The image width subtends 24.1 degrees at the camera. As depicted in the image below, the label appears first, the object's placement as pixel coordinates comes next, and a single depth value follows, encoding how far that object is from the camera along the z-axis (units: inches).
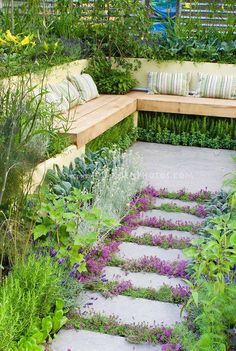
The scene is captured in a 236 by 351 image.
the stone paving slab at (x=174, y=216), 185.0
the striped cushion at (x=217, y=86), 295.3
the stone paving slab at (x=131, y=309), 126.1
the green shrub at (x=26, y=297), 104.3
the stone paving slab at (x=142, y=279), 141.5
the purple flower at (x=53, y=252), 140.7
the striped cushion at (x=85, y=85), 264.7
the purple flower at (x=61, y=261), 136.6
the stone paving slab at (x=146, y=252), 156.9
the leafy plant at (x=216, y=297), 100.3
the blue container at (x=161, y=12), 334.3
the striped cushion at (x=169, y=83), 302.2
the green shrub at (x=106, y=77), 294.7
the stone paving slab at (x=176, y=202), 198.7
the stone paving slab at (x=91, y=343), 115.9
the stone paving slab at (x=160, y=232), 171.6
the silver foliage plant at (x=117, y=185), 170.7
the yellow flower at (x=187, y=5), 327.3
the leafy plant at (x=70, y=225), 135.7
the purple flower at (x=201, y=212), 187.8
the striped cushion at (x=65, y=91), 231.9
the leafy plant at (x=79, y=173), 168.8
